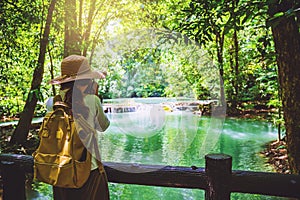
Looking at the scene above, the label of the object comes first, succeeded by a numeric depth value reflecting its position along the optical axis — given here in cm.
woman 170
